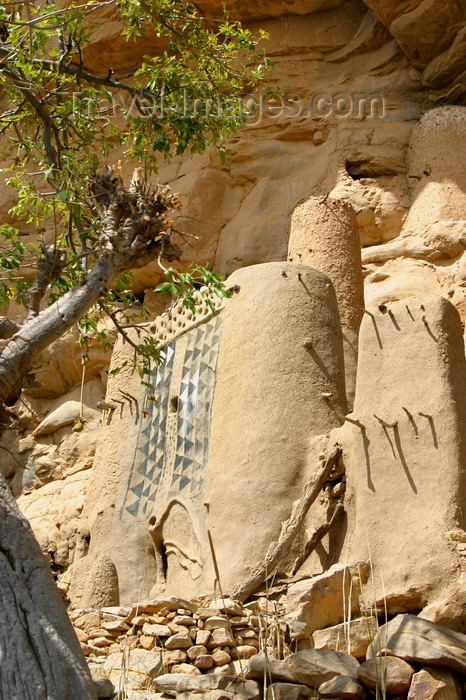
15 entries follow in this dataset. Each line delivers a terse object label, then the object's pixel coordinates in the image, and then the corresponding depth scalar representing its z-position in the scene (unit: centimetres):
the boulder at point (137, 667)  563
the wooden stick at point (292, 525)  788
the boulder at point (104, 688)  488
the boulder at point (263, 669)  488
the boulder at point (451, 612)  621
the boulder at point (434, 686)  464
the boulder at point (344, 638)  632
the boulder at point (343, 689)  455
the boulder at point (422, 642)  483
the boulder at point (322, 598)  693
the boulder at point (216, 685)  484
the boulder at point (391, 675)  464
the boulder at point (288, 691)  462
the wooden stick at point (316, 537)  812
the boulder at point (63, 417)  1681
